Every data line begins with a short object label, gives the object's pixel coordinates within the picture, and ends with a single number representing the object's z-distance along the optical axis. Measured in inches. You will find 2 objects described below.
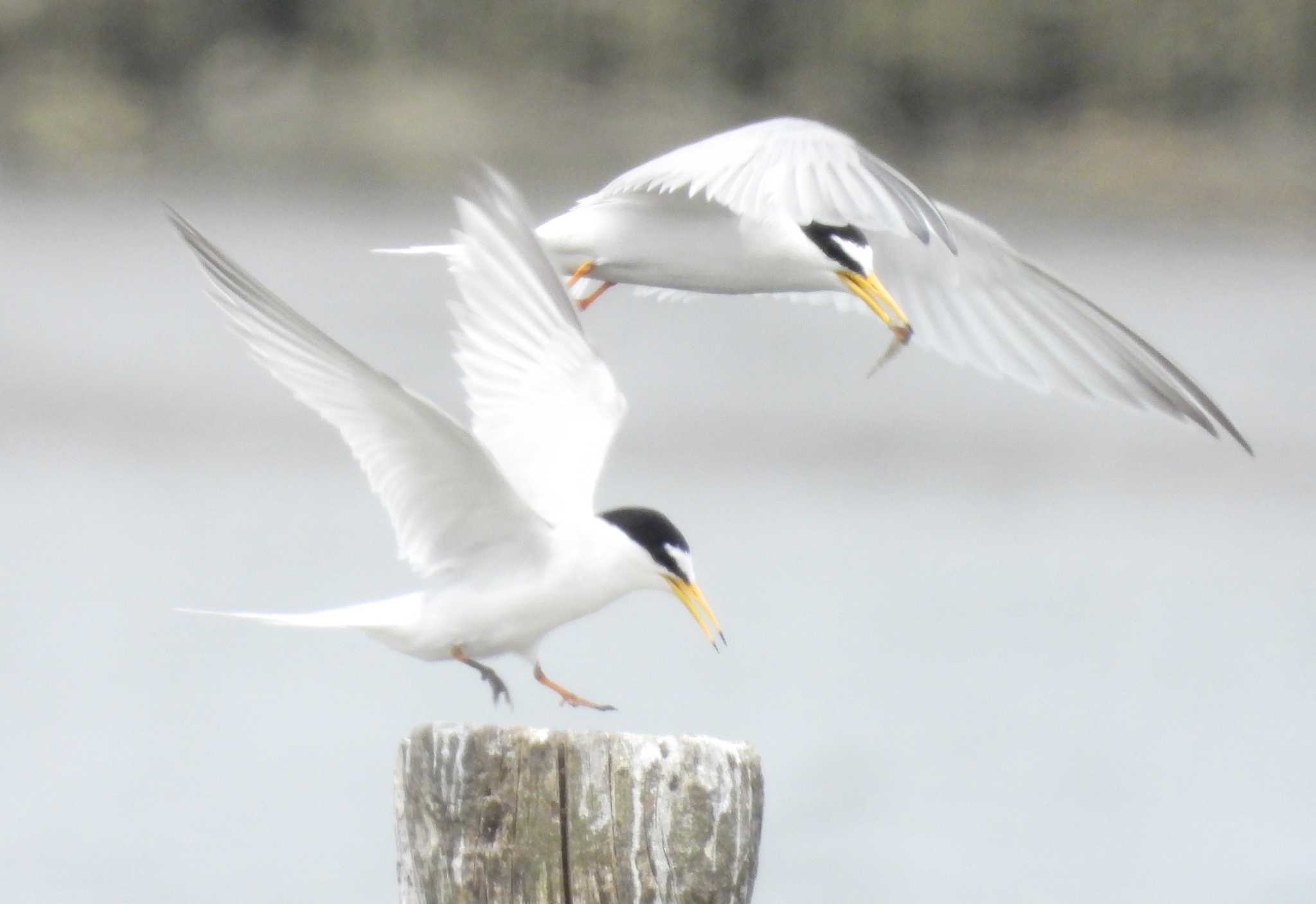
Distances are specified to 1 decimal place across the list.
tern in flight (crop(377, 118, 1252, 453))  373.7
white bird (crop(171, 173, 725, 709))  336.2
